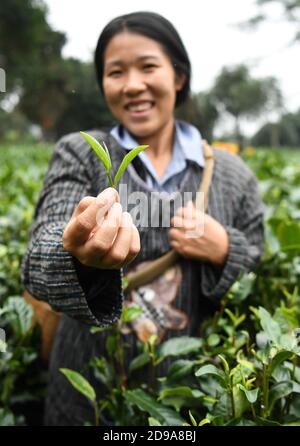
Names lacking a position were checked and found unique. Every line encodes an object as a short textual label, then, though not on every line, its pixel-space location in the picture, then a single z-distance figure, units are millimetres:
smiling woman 1005
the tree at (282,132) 21562
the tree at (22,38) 17391
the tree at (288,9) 14283
